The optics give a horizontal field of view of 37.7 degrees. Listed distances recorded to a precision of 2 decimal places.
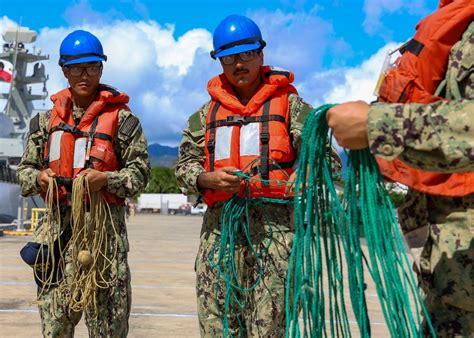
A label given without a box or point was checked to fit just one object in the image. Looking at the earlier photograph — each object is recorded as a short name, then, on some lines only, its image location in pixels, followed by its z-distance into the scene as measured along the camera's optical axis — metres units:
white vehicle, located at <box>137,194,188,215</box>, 80.97
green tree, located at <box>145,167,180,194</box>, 113.81
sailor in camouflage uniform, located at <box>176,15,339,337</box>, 3.60
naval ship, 34.38
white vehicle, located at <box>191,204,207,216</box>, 71.46
